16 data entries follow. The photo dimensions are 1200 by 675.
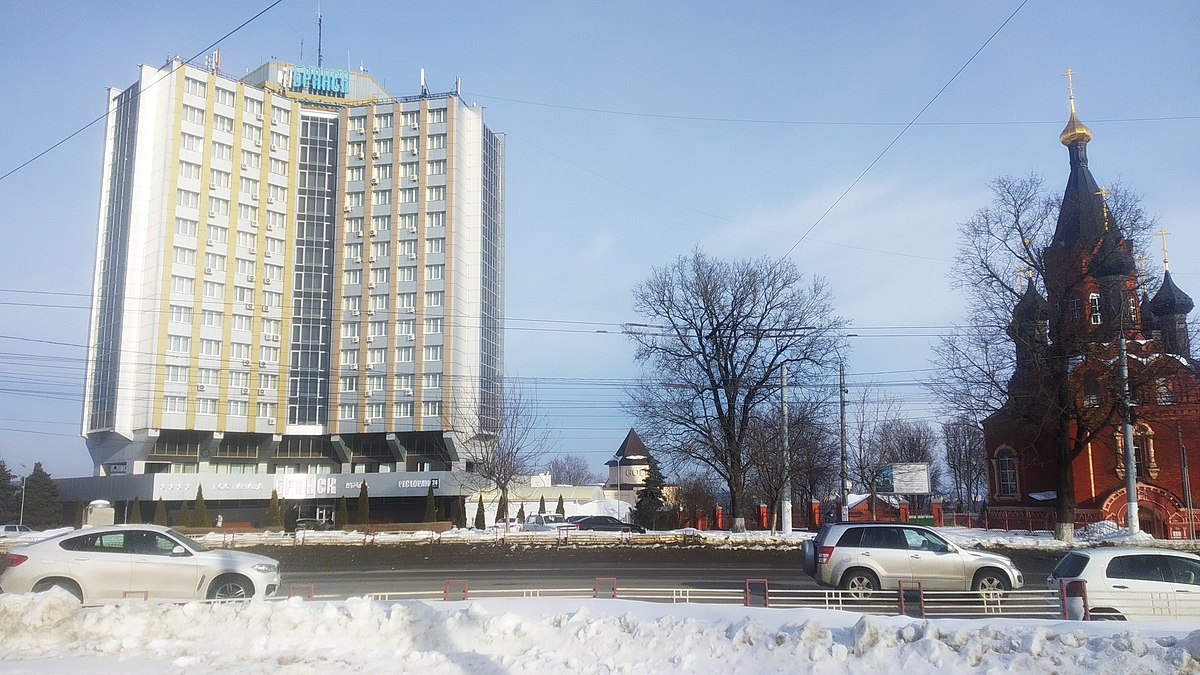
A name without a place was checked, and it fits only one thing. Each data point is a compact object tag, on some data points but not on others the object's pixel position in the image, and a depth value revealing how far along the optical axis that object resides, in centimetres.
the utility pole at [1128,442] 3566
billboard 4878
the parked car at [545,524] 5072
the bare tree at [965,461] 8508
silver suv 1723
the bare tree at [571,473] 14188
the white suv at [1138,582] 1370
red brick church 3688
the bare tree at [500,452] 5188
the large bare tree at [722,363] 4278
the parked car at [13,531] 4664
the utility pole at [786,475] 3912
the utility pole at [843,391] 3778
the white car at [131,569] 1447
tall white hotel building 7225
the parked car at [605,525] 4975
